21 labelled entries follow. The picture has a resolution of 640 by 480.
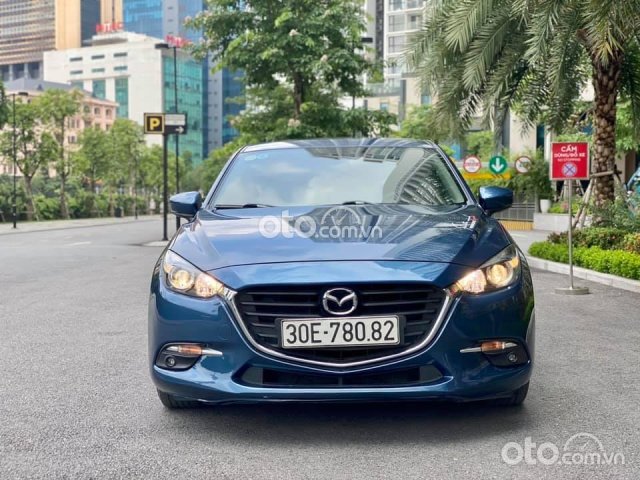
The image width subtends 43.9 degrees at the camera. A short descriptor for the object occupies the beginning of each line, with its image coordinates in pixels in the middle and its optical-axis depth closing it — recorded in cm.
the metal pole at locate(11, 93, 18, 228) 4523
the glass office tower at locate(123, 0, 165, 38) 17462
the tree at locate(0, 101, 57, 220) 4934
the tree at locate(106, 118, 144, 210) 6750
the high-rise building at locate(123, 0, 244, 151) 15450
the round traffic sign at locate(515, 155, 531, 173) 3159
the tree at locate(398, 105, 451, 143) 4881
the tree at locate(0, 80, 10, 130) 3988
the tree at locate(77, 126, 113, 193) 6056
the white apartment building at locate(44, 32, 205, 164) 14600
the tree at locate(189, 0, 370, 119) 2461
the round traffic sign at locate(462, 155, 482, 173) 2970
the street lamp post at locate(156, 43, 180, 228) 3528
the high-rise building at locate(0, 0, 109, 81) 17738
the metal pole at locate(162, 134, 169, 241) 2217
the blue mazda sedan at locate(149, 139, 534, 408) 362
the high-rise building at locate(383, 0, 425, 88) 8863
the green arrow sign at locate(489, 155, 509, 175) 2668
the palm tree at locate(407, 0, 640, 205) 1223
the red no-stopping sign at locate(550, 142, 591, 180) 1173
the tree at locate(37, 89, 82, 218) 5259
